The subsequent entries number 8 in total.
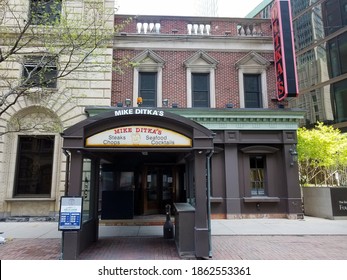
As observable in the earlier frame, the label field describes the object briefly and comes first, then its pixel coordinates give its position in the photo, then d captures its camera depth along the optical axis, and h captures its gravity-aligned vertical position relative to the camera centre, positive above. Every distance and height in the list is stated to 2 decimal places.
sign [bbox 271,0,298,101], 12.95 +6.43
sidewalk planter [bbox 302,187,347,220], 12.75 -0.91
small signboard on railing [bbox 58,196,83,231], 6.76 -0.69
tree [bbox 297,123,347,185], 13.79 +1.45
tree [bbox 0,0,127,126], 12.46 +6.72
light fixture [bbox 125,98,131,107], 12.55 +3.86
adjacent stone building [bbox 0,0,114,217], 12.34 +3.23
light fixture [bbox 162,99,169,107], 13.23 +4.03
